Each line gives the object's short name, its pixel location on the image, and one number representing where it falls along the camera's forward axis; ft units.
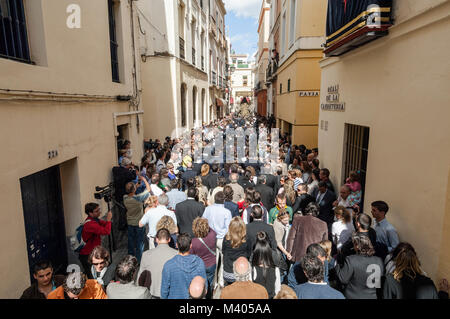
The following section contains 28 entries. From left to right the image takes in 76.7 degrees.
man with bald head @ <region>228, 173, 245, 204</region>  19.20
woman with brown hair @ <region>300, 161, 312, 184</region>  22.89
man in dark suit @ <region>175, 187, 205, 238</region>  15.79
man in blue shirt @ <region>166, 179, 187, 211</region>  18.11
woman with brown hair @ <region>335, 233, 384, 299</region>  10.28
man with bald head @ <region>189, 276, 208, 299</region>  9.13
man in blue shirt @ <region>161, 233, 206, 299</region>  10.35
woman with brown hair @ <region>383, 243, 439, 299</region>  9.09
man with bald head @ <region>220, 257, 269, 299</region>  8.70
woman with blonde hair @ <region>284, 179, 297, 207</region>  18.06
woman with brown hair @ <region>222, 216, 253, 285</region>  12.37
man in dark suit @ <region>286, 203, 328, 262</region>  13.11
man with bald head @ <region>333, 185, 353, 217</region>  17.49
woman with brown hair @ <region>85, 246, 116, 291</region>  10.90
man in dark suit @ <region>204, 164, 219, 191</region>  22.06
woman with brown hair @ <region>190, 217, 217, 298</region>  12.61
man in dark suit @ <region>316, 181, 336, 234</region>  17.90
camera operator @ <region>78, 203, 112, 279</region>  13.47
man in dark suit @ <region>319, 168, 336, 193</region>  20.72
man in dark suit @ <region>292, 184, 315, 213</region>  17.12
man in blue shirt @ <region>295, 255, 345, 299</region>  8.84
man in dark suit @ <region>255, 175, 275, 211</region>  19.10
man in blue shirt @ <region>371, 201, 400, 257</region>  12.76
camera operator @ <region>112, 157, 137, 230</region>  22.44
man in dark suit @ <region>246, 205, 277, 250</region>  12.83
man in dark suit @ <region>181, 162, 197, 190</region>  22.99
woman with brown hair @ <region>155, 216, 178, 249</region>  13.54
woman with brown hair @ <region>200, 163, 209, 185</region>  22.57
